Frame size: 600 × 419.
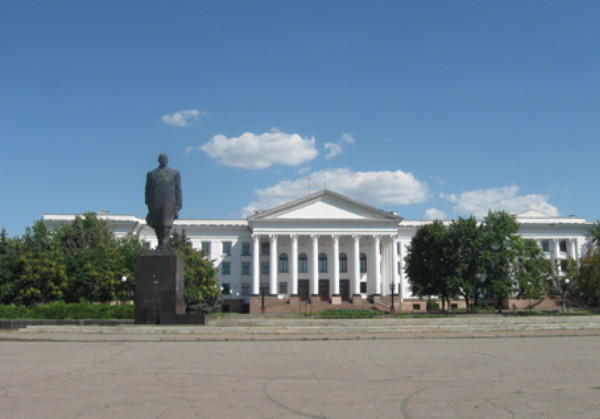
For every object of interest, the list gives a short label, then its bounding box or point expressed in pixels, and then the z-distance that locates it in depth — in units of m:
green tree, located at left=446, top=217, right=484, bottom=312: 44.81
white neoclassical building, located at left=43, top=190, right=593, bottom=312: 65.62
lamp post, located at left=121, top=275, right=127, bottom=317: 38.34
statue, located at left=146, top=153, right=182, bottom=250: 20.05
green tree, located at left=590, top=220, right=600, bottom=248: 69.86
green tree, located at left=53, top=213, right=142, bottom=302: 37.69
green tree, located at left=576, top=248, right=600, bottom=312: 46.47
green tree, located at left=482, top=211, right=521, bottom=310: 44.56
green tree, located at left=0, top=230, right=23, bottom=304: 38.03
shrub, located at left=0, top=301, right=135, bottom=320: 24.95
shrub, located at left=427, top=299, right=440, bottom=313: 62.56
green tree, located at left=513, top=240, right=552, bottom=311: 46.38
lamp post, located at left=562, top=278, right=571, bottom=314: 49.97
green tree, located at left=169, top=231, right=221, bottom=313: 45.22
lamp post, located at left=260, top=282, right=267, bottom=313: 58.86
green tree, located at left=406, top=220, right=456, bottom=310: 46.41
